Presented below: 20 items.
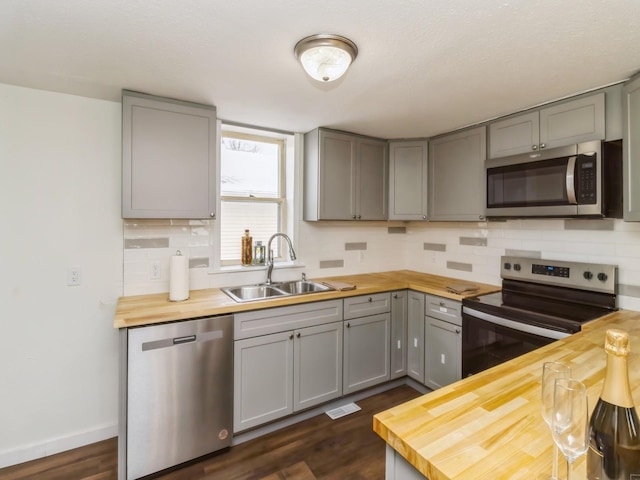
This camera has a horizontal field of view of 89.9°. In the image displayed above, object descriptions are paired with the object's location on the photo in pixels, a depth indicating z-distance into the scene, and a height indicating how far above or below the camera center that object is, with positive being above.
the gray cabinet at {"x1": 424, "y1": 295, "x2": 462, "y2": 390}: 2.47 -0.82
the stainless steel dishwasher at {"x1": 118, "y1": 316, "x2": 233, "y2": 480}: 1.77 -0.90
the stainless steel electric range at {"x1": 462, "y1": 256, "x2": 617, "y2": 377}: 1.94 -0.44
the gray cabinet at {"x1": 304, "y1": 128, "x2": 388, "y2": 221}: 2.78 +0.58
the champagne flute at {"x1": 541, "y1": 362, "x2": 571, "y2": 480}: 0.66 -0.32
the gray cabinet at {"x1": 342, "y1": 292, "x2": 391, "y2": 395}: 2.58 -0.84
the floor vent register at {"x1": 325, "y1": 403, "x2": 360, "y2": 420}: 2.47 -1.35
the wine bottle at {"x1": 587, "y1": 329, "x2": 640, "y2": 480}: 0.59 -0.35
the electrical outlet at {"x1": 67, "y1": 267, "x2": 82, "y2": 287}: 2.10 -0.24
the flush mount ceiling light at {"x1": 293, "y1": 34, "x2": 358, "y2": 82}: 1.43 +0.86
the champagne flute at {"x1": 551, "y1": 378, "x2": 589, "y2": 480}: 0.62 -0.36
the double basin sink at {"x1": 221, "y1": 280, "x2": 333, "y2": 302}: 2.59 -0.41
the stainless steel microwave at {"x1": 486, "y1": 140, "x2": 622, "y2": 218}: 1.89 +0.38
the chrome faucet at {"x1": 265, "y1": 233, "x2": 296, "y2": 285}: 2.71 -0.12
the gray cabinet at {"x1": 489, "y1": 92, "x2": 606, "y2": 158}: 1.94 +0.77
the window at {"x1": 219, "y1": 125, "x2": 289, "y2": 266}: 2.73 +0.46
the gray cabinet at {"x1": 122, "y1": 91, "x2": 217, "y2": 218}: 2.03 +0.55
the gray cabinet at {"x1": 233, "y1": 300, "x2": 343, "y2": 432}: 2.12 -0.86
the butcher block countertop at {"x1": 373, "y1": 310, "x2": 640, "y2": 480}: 0.71 -0.49
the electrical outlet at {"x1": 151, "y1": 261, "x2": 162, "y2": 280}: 2.33 -0.23
